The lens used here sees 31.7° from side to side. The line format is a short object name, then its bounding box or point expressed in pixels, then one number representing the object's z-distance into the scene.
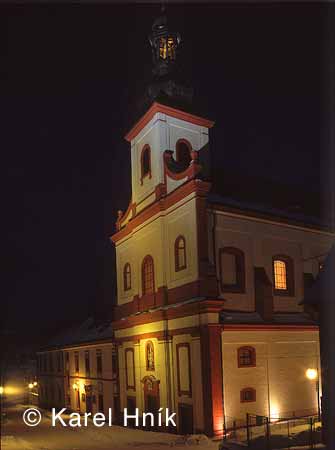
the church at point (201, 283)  21.89
